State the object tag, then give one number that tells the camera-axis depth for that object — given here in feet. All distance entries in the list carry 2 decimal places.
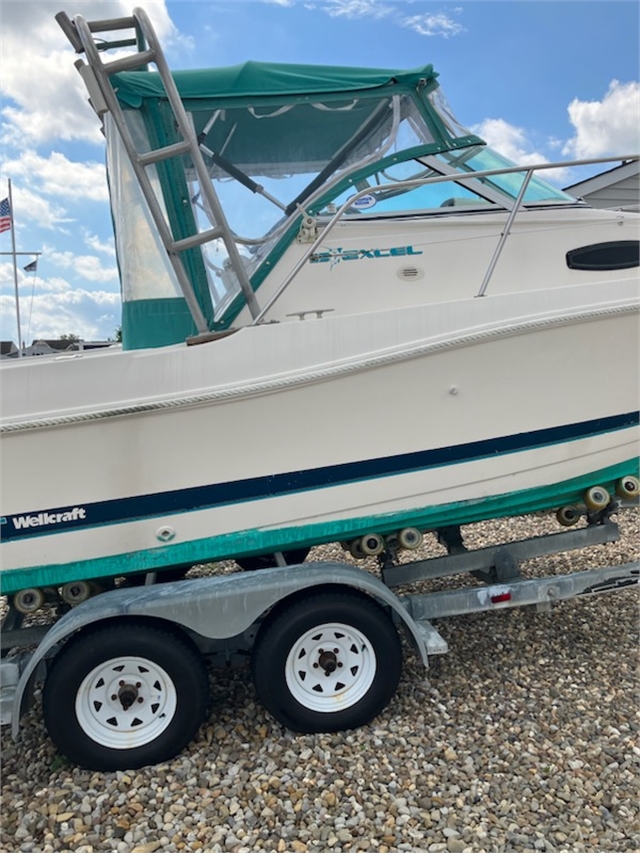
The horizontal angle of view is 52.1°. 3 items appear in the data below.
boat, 9.81
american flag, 62.90
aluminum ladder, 9.77
